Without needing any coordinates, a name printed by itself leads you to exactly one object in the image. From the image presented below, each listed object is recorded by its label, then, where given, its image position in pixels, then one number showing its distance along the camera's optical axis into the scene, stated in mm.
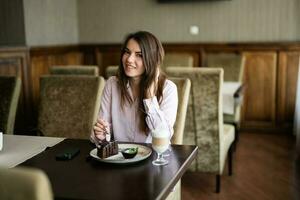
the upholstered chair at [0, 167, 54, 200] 823
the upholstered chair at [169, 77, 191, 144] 2186
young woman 1978
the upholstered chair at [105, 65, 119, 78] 3033
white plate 1523
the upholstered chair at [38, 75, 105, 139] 2441
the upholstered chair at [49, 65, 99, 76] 3487
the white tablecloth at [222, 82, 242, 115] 3566
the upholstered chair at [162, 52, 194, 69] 4332
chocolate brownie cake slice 1570
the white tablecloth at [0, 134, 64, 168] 1649
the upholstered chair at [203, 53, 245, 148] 4391
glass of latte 1543
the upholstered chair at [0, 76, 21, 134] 2447
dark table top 1267
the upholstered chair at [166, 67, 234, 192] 2799
